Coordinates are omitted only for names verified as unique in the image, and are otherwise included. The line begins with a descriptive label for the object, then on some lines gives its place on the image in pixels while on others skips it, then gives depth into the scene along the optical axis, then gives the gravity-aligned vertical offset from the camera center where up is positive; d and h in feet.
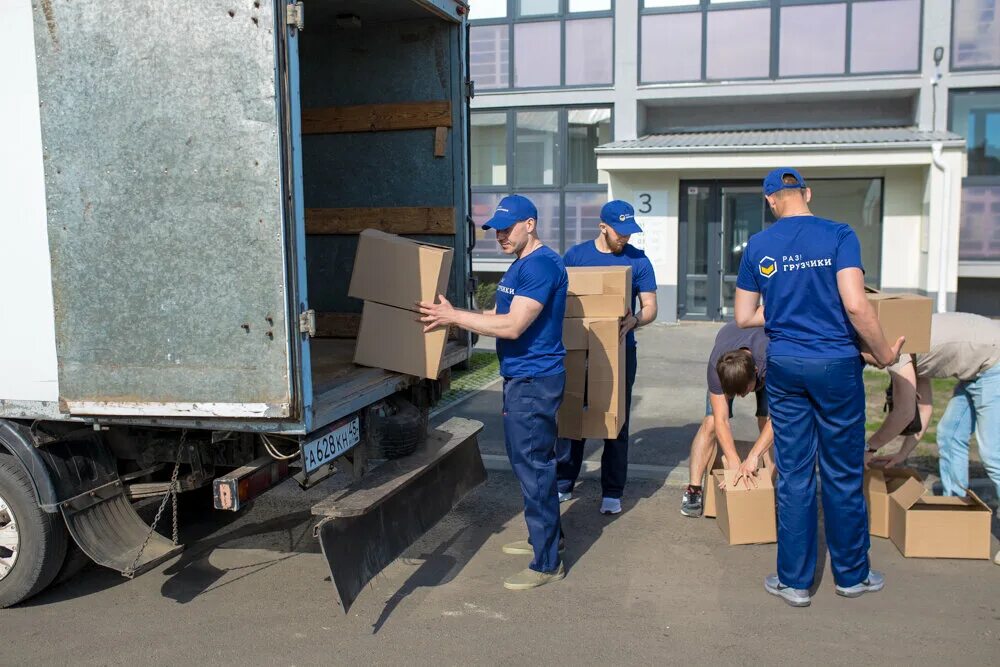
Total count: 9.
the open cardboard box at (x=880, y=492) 16.76 -4.98
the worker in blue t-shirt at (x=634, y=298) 18.45 -1.56
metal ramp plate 12.86 -4.53
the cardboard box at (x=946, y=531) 15.57 -5.32
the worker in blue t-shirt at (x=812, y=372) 13.56 -2.27
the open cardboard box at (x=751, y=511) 16.30 -5.21
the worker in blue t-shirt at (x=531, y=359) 14.37 -2.17
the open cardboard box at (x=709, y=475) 17.89 -5.03
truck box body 11.91 +0.09
